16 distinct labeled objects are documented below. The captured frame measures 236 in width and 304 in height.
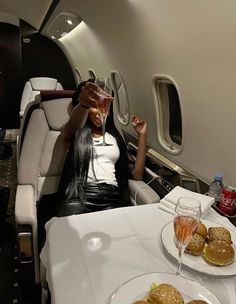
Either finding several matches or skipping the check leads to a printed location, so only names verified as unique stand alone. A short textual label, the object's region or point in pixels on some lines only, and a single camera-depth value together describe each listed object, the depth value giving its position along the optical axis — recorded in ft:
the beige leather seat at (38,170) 4.92
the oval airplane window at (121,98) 9.54
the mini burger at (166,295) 2.35
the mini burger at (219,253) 2.95
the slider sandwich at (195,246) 3.09
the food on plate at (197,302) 2.32
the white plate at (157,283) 2.51
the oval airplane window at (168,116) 7.06
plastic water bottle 5.03
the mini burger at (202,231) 3.34
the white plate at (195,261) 2.89
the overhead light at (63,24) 10.60
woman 5.43
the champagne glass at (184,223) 2.72
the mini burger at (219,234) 3.18
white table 2.65
